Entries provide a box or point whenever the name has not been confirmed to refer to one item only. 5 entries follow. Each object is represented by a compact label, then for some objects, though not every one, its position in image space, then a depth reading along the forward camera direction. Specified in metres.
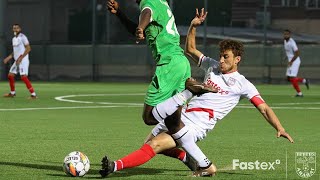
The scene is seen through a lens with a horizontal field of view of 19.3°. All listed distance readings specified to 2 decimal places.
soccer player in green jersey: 10.55
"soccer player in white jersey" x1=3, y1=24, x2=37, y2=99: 28.42
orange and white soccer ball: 10.60
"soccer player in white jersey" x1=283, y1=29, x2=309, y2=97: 31.19
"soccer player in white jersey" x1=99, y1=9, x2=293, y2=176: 10.52
